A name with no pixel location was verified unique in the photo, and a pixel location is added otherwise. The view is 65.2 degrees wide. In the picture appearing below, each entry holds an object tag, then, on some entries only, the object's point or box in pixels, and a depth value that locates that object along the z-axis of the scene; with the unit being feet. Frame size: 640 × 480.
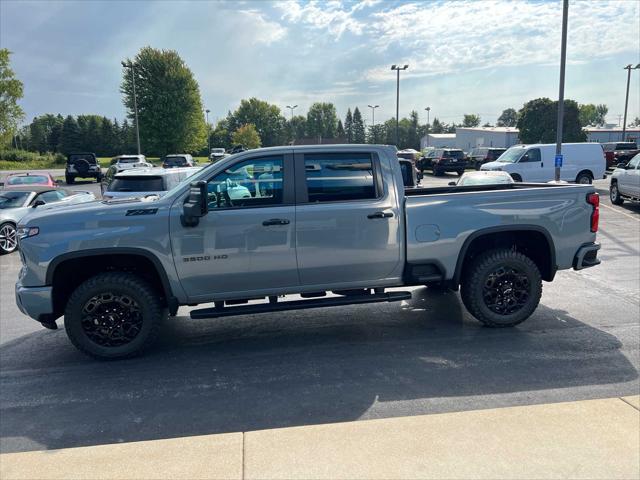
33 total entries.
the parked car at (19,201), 36.19
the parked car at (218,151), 204.55
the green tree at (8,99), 142.00
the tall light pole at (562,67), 55.11
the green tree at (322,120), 414.21
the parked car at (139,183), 34.88
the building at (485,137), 264.03
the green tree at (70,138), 304.09
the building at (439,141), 318.24
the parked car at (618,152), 114.21
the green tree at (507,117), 555.28
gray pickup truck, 15.42
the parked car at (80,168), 102.68
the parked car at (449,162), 105.81
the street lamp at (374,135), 339.40
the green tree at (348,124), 446.60
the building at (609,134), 257.96
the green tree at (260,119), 381.40
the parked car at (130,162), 93.22
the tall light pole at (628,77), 166.96
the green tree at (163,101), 202.59
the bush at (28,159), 204.09
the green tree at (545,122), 161.99
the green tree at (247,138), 286.66
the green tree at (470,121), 507.30
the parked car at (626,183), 49.73
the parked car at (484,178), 42.27
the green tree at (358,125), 442.50
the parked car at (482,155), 107.34
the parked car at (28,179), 56.73
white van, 67.15
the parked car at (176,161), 109.17
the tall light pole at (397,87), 137.08
